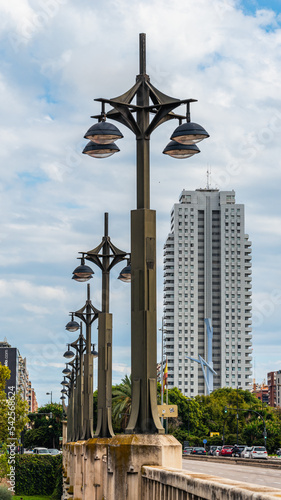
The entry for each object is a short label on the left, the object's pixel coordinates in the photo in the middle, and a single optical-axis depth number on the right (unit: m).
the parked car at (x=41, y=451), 97.13
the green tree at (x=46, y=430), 140.25
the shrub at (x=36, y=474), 89.19
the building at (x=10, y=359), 150.88
